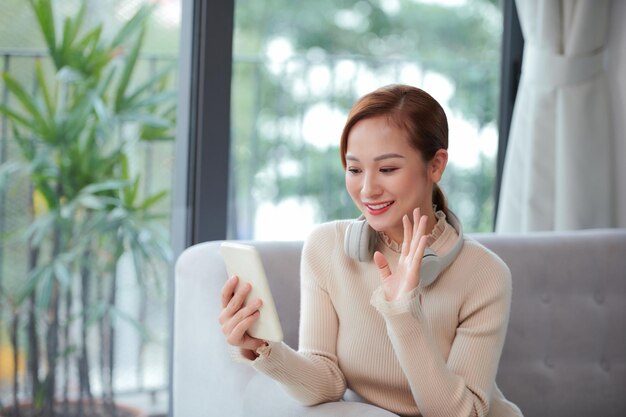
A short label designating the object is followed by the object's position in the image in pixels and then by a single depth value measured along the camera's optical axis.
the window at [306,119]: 3.95
